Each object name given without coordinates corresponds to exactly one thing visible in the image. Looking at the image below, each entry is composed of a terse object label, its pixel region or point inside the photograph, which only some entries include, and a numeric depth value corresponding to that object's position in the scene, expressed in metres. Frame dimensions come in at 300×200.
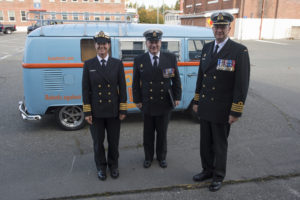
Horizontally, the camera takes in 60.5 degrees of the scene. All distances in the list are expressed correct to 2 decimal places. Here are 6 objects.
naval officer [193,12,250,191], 2.97
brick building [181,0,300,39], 32.62
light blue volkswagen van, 4.78
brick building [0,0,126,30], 49.44
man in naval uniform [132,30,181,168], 3.63
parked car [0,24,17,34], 34.87
